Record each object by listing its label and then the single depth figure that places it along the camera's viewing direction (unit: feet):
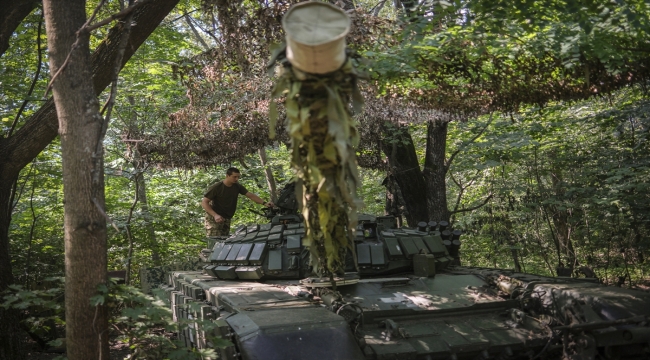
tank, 16.70
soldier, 34.14
